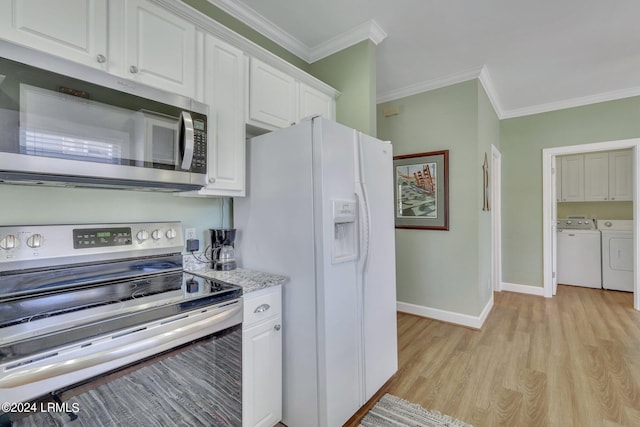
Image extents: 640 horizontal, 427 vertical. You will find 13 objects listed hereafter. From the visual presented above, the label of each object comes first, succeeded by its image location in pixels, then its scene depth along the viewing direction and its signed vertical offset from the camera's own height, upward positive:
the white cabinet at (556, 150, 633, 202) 4.52 +0.60
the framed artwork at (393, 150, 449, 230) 3.25 +0.28
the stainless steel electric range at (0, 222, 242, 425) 0.87 -0.36
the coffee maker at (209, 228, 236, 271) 1.84 -0.22
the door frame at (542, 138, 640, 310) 4.04 +0.08
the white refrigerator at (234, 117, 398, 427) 1.54 -0.23
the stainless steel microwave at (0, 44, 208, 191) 1.03 +0.36
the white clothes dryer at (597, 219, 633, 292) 4.27 -0.70
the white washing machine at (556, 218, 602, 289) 4.54 -0.69
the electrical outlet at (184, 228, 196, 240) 1.85 -0.12
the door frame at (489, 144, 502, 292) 4.24 -0.12
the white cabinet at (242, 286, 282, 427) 1.46 -0.78
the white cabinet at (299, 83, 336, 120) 2.26 +0.93
